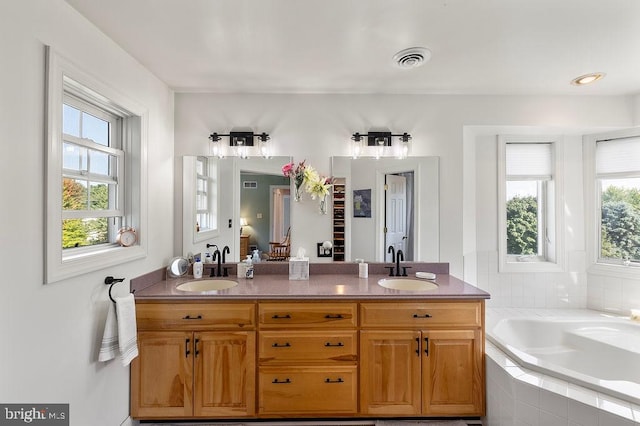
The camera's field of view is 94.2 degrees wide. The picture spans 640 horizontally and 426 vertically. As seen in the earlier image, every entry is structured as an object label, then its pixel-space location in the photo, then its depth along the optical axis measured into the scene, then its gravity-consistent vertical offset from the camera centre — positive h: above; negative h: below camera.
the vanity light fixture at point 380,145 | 2.48 +0.61
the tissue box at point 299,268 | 2.31 -0.39
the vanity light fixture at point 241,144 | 2.47 +0.62
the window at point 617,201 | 2.56 +0.15
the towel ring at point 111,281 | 1.67 -0.36
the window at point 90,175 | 1.59 +0.25
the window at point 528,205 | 2.74 +0.12
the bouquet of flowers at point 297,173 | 2.49 +0.38
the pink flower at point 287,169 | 2.50 +0.41
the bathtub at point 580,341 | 2.10 -0.94
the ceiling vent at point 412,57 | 1.83 +1.02
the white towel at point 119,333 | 1.59 -0.63
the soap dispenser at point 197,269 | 2.31 -0.40
